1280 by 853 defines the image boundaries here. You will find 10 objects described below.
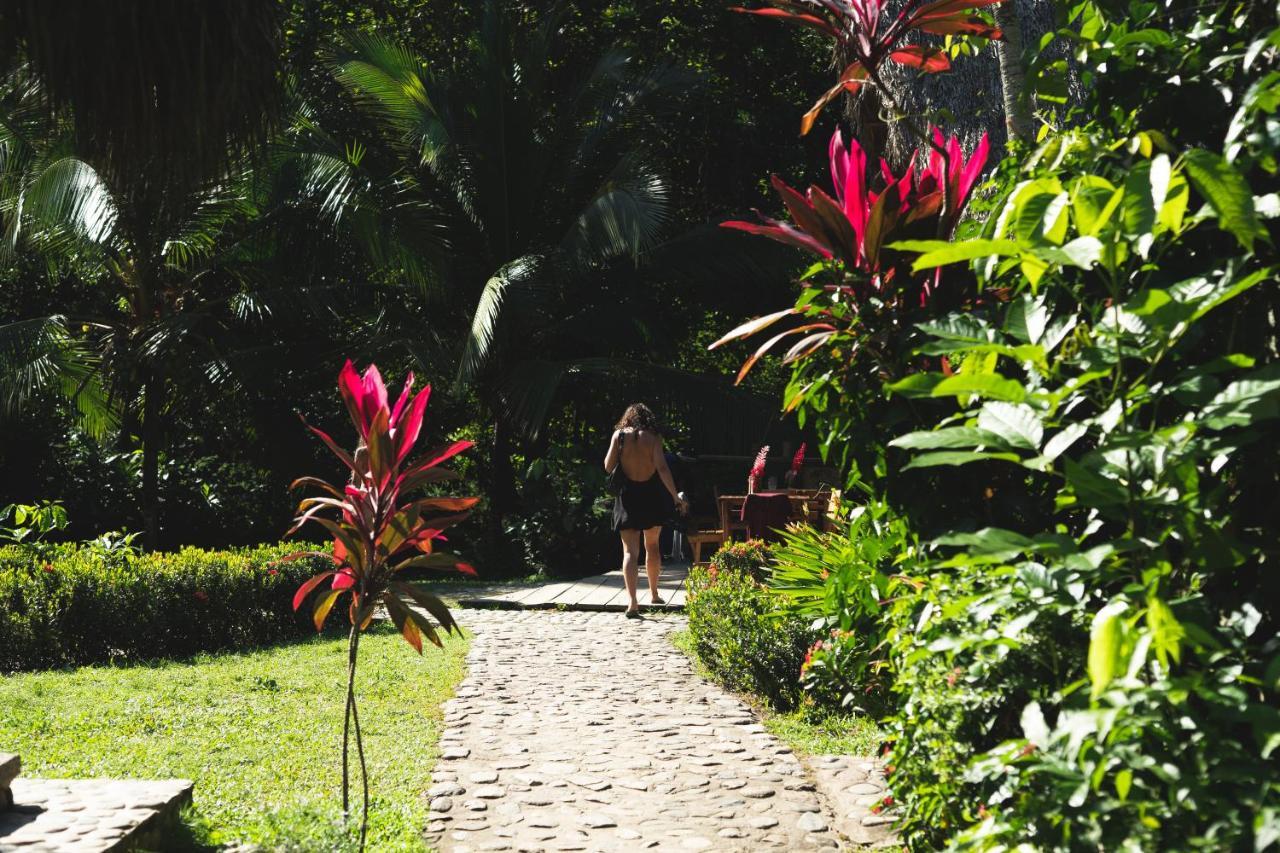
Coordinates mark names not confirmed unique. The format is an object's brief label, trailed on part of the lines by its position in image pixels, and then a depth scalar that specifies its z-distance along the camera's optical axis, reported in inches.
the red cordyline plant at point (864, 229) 129.8
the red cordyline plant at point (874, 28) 142.2
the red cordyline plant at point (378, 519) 150.5
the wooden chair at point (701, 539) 504.8
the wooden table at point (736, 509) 438.7
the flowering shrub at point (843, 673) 168.7
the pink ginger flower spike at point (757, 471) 417.7
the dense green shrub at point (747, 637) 265.7
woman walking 405.7
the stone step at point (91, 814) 144.4
